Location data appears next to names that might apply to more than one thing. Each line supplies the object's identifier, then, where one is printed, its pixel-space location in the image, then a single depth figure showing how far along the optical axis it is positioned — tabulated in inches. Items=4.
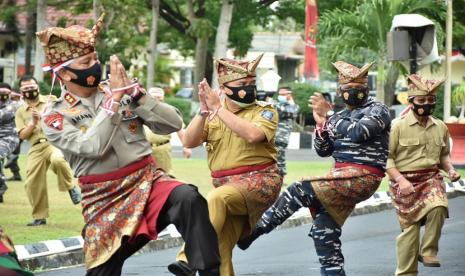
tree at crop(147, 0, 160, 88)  1514.5
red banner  1559.7
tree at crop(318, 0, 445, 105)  1339.8
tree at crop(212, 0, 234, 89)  1572.3
